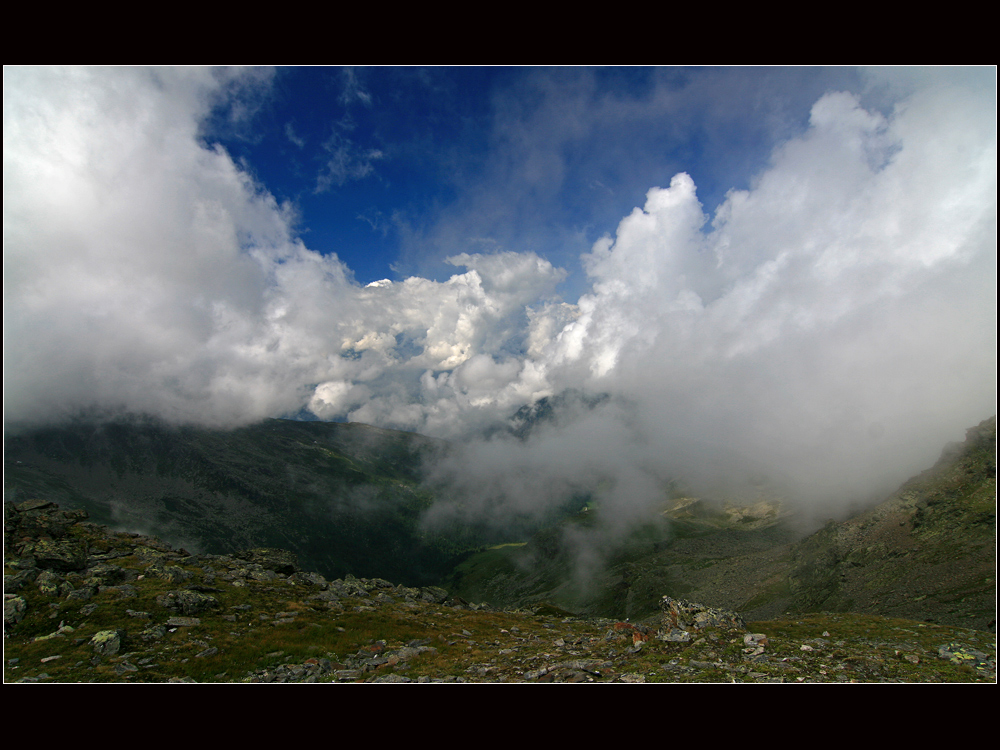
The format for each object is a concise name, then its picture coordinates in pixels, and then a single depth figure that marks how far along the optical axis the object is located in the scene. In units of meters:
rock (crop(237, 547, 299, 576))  58.31
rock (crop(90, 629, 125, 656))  23.99
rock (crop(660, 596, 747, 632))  31.70
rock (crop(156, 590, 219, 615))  31.09
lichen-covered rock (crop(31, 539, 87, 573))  34.00
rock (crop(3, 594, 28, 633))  25.66
